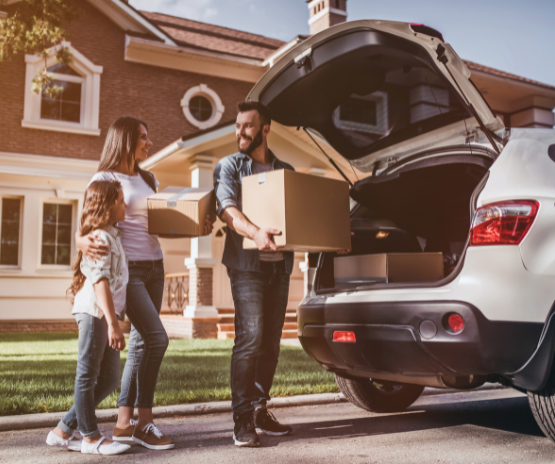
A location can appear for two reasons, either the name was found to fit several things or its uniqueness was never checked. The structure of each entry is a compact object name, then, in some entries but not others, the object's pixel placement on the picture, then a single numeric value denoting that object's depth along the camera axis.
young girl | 3.47
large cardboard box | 3.63
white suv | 3.21
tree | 9.07
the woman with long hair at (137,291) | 3.79
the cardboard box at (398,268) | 4.08
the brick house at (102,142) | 12.46
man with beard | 3.82
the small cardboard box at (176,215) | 3.83
